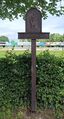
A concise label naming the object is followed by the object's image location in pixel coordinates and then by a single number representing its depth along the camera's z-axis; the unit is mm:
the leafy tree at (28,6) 3388
